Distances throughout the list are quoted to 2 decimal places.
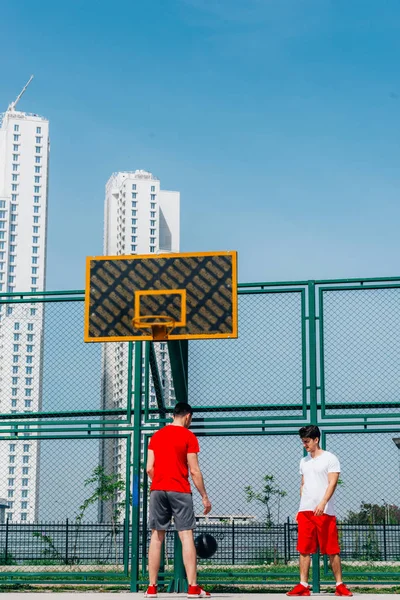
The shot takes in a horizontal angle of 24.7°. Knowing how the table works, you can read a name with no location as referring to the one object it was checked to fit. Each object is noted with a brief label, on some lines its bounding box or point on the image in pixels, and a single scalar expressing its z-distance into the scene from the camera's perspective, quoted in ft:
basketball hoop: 32.48
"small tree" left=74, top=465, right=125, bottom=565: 38.89
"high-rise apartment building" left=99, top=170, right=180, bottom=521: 496.23
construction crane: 494.75
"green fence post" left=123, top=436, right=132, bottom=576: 34.35
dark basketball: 31.78
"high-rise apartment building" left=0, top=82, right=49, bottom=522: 463.01
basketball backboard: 33.30
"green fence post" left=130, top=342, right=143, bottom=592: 33.34
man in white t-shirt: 29.40
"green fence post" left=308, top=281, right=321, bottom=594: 34.68
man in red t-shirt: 26.78
